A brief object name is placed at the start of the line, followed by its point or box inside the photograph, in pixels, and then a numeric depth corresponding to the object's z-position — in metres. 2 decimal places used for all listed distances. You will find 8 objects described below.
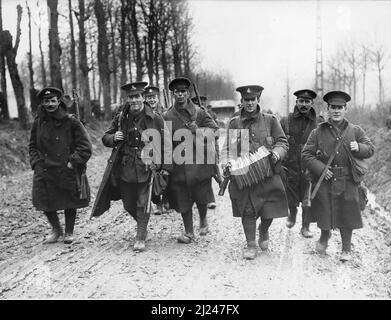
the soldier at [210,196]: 7.12
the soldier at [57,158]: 6.75
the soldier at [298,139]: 7.25
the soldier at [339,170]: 6.07
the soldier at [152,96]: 9.66
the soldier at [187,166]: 6.80
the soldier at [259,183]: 6.19
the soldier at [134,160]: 6.50
